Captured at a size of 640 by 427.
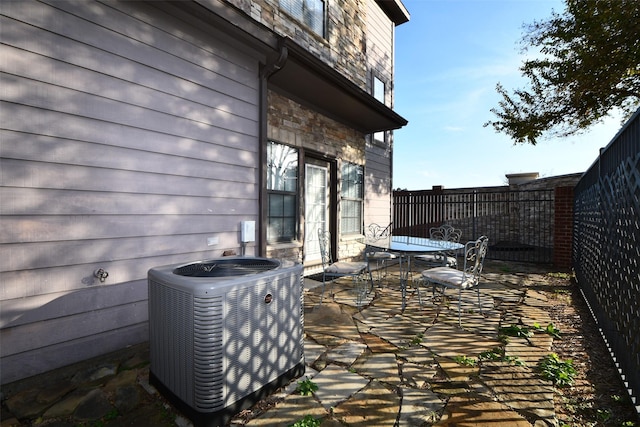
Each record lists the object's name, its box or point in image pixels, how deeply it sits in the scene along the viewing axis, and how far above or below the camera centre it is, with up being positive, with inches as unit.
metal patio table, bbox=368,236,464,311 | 130.5 -16.7
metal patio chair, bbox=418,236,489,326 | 118.8 -27.1
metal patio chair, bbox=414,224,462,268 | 163.6 -28.2
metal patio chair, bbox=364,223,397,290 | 150.9 -17.9
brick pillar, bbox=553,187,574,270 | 221.7 -11.0
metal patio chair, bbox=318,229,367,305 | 138.6 -27.7
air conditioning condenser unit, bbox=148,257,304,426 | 58.8 -27.2
